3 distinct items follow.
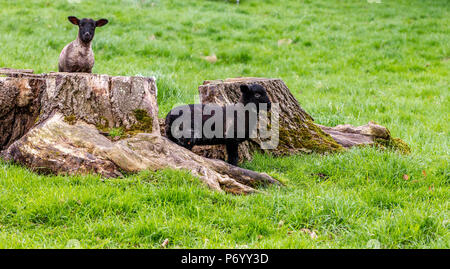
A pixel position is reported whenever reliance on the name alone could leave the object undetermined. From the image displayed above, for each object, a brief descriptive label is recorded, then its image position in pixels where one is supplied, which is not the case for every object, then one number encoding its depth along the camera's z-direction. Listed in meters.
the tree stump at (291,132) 11.21
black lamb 9.81
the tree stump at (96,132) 8.48
